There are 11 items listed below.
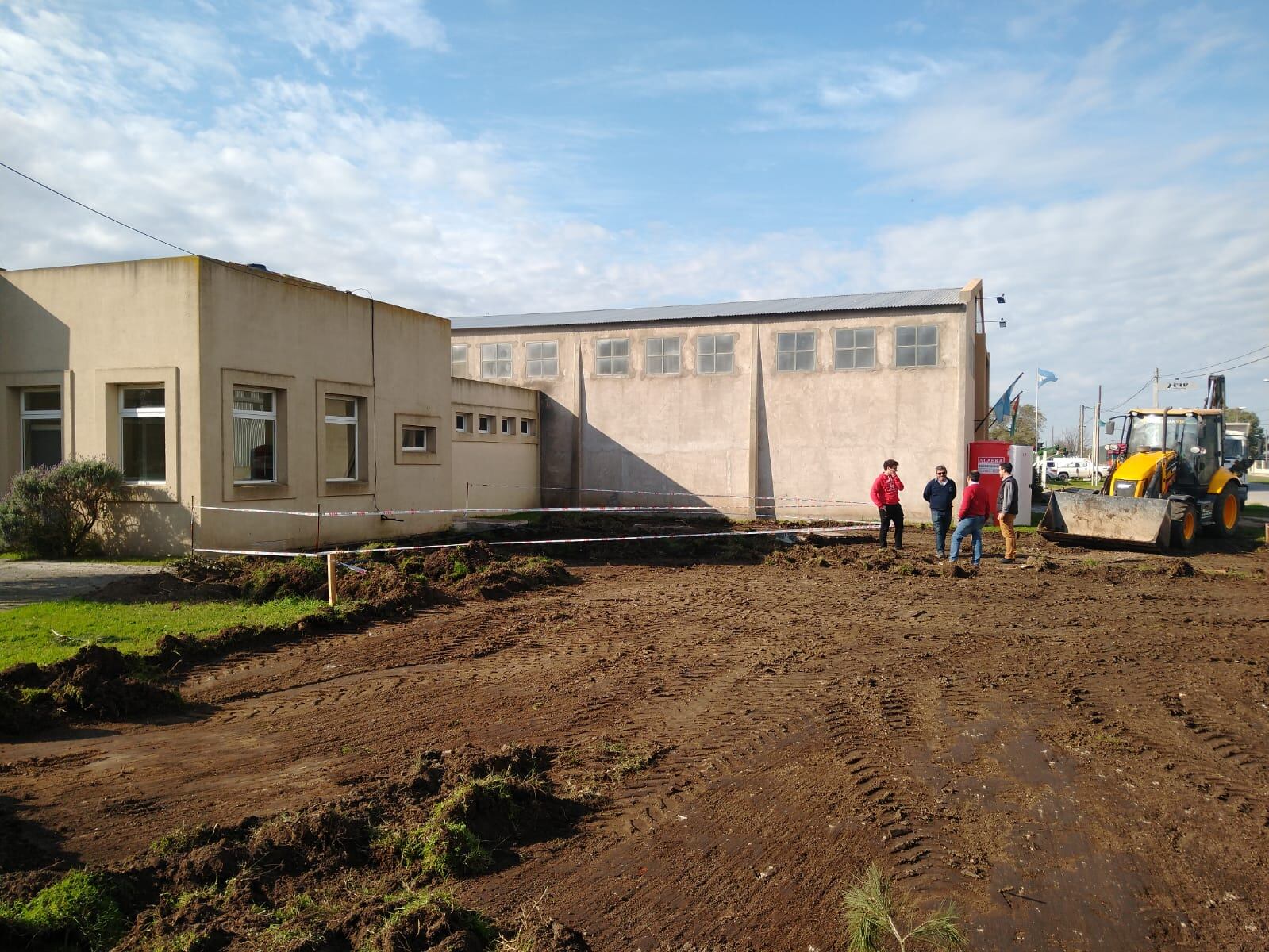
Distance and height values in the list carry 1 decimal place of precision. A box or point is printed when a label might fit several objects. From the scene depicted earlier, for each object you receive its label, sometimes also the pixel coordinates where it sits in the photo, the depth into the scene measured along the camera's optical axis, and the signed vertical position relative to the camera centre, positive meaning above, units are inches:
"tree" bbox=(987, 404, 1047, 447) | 3036.4 +164.7
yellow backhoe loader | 664.4 -21.3
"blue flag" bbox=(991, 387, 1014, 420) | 1115.3 +80.0
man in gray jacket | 615.2 -26.3
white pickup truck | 2200.3 +0.2
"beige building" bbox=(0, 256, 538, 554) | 522.0 +55.9
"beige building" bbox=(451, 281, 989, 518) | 960.3 +94.9
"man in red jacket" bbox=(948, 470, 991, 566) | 598.2 -31.0
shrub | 493.4 -14.1
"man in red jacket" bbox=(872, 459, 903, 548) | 654.5 -18.5
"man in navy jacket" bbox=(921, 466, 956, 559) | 627.5 -21.1
